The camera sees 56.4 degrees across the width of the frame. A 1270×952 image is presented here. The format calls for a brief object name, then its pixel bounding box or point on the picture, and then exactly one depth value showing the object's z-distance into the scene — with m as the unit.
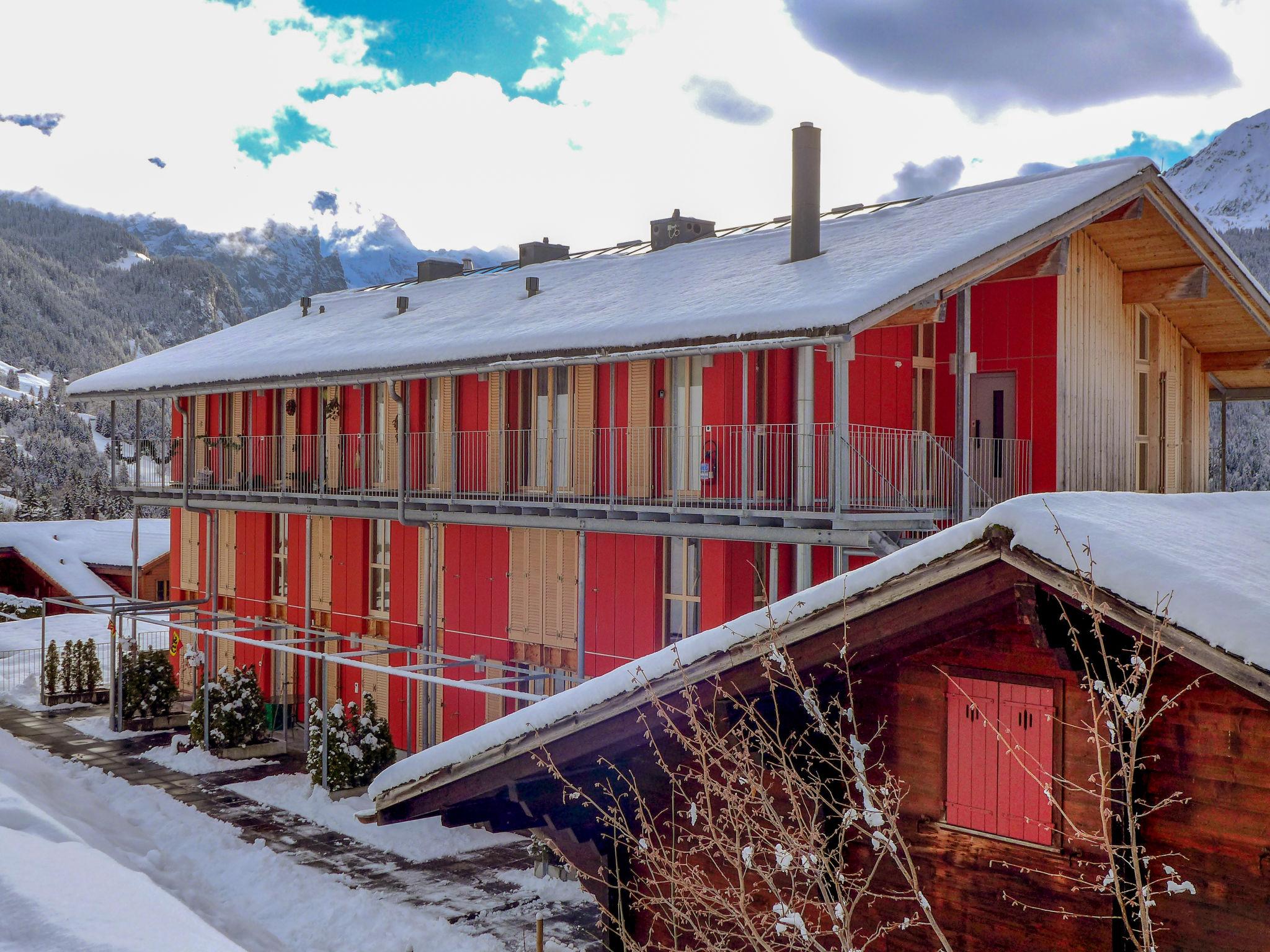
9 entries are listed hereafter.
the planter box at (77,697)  28.03
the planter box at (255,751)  22.50
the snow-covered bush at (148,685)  25.17
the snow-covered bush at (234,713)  22.56
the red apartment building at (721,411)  15.50
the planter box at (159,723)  25.14
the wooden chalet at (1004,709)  5.48
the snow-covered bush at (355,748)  19.42
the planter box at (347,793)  19.39
